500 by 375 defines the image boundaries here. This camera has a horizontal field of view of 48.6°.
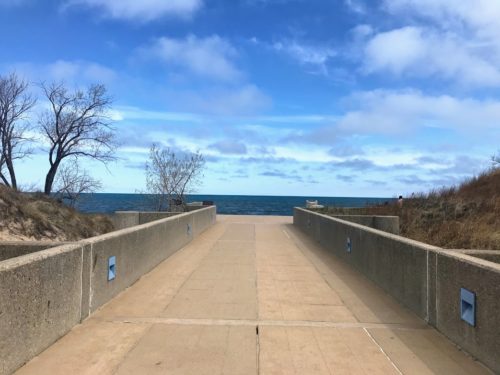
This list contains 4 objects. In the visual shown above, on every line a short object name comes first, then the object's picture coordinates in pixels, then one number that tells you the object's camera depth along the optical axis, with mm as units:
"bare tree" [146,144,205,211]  34656
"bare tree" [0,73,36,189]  27406
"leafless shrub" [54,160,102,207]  30469
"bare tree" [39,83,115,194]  29062
